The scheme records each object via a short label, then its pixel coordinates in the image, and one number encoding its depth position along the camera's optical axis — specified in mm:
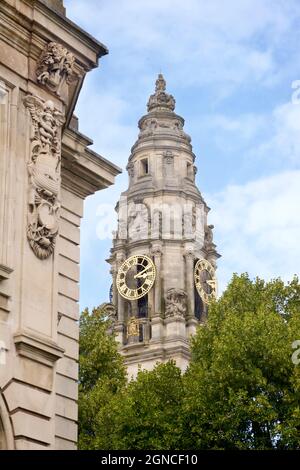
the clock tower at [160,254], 91500
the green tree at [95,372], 48469
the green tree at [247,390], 39438
